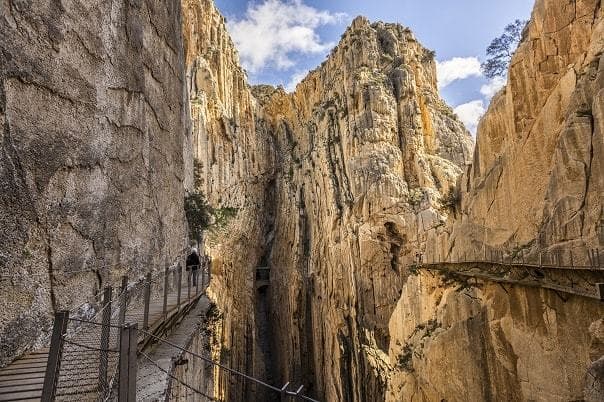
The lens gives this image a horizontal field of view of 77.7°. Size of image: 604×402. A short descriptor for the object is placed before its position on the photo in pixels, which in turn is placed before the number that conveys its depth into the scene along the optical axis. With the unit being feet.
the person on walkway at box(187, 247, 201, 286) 48.96
